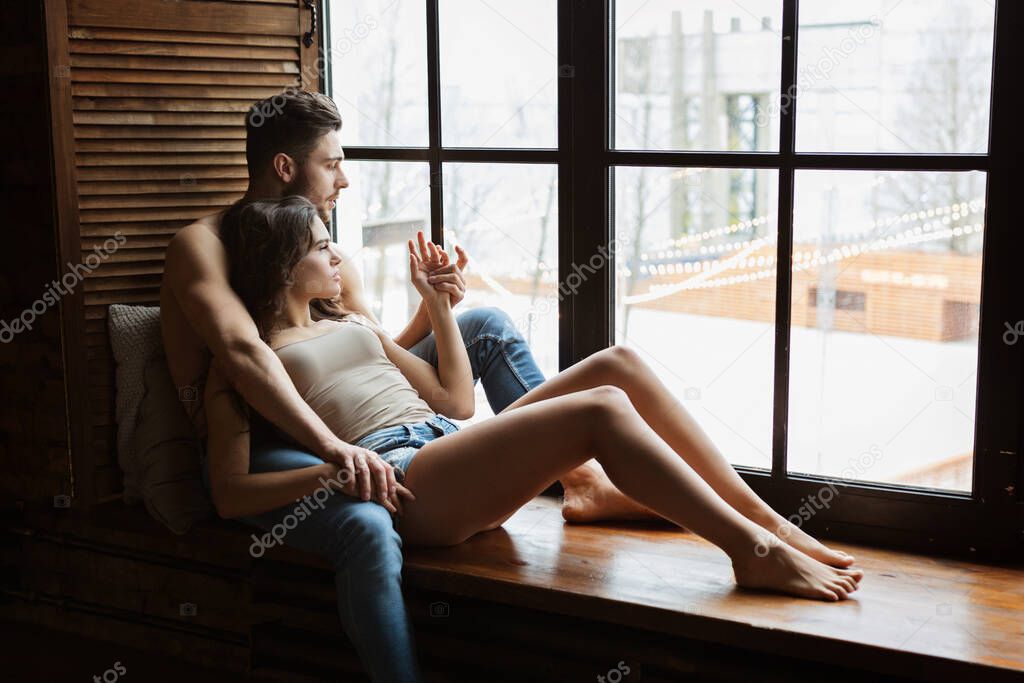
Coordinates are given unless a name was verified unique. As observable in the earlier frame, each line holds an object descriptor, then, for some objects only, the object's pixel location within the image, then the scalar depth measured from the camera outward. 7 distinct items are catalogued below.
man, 2.01
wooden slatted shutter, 2.42
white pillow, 2.47
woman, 1.98
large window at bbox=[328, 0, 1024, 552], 2.13
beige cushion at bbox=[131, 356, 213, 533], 2.44
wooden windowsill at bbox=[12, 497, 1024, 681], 1.78
